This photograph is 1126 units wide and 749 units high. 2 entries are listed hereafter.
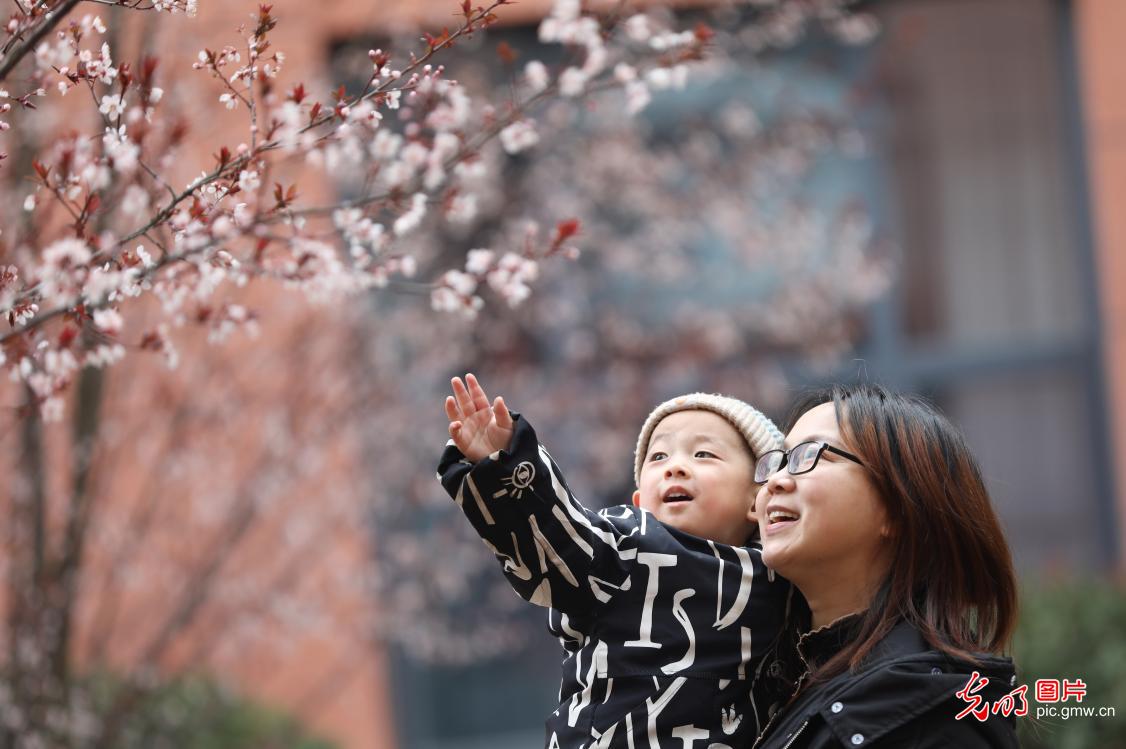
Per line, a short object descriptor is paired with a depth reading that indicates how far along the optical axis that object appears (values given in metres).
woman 4.14
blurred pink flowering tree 8.59
